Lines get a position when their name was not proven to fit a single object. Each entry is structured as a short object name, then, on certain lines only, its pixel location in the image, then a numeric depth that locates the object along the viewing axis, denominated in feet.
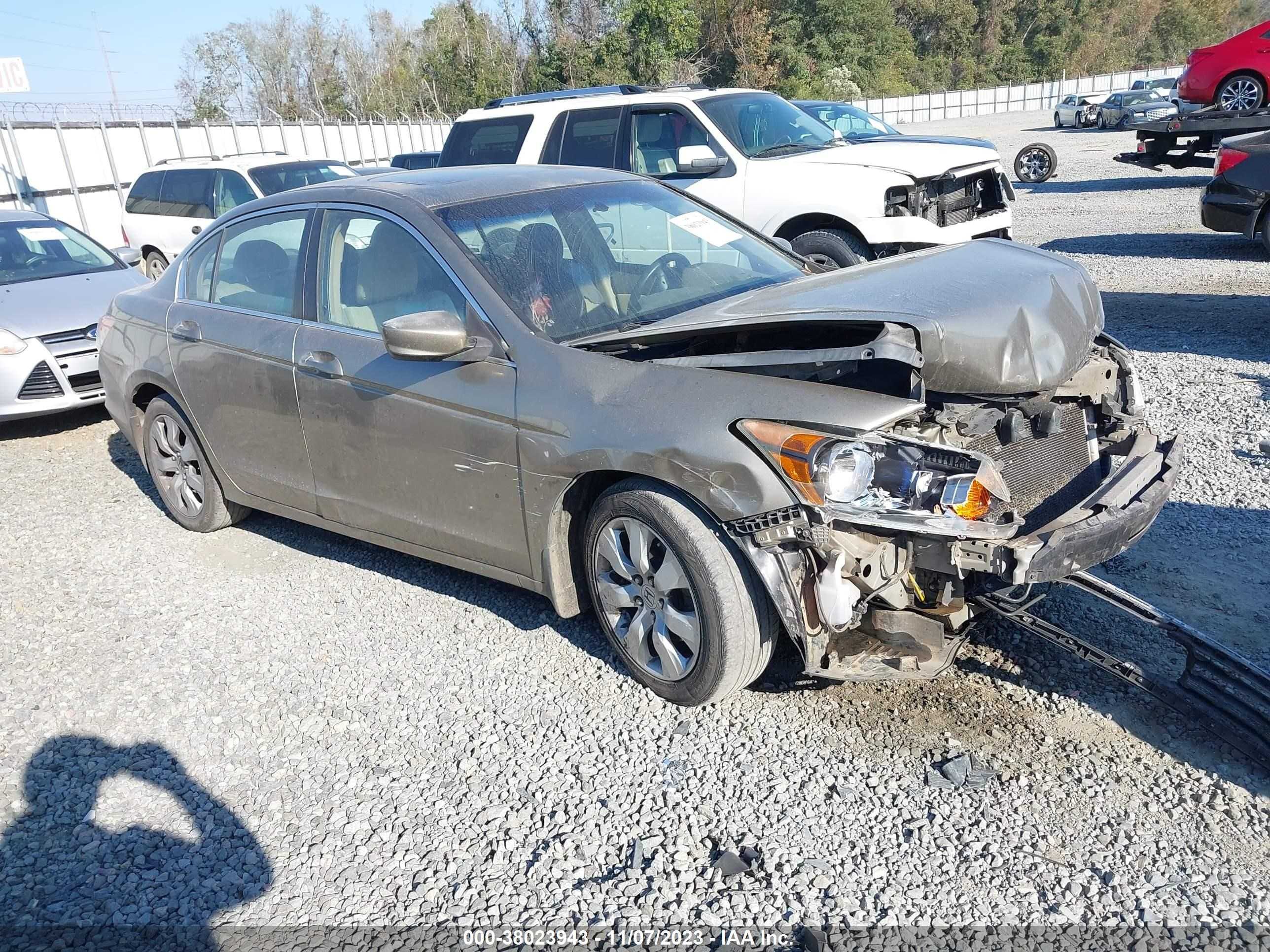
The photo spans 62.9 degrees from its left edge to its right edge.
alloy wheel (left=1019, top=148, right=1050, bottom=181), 68.85
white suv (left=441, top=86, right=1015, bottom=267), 29.48
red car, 55.42
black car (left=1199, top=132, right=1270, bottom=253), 34.24
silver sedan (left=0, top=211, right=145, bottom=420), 25.26
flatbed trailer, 41.91
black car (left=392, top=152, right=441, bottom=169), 59.06
